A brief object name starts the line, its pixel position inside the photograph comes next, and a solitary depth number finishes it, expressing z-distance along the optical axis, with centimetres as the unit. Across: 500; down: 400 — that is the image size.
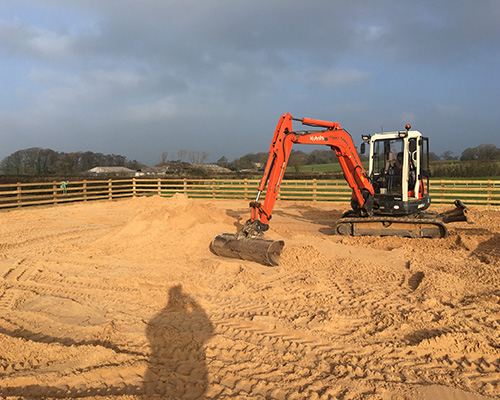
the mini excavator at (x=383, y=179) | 921
